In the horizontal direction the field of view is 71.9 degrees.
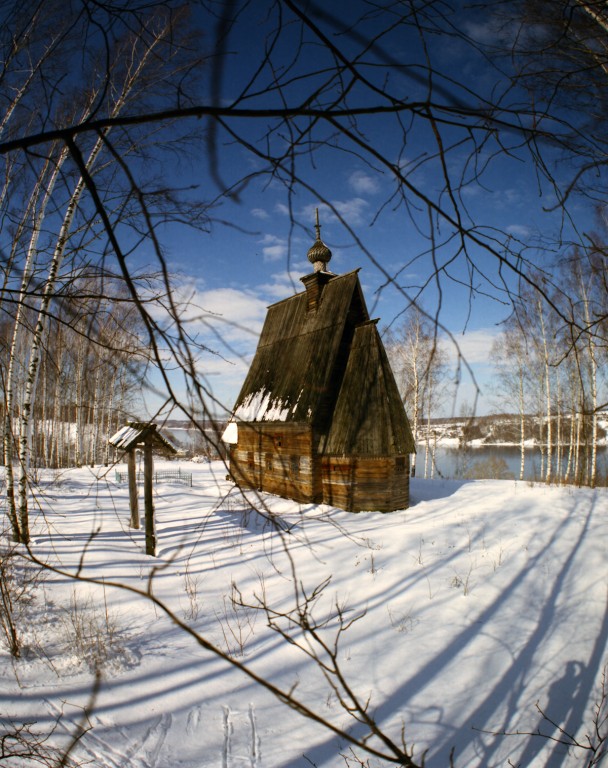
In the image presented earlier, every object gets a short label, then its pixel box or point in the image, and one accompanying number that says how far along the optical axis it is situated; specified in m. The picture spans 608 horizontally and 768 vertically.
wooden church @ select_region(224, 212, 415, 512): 10.91
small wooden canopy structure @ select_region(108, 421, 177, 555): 6.57
